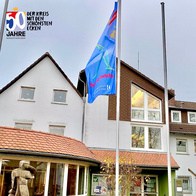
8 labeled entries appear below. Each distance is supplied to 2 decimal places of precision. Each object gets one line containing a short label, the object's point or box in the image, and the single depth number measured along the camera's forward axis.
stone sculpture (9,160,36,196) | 8.02
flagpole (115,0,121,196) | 9.15
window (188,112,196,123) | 23.06
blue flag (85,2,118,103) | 9.91
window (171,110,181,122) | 22.88
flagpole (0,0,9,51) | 10.40
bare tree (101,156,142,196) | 15.03
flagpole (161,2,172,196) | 9.19
